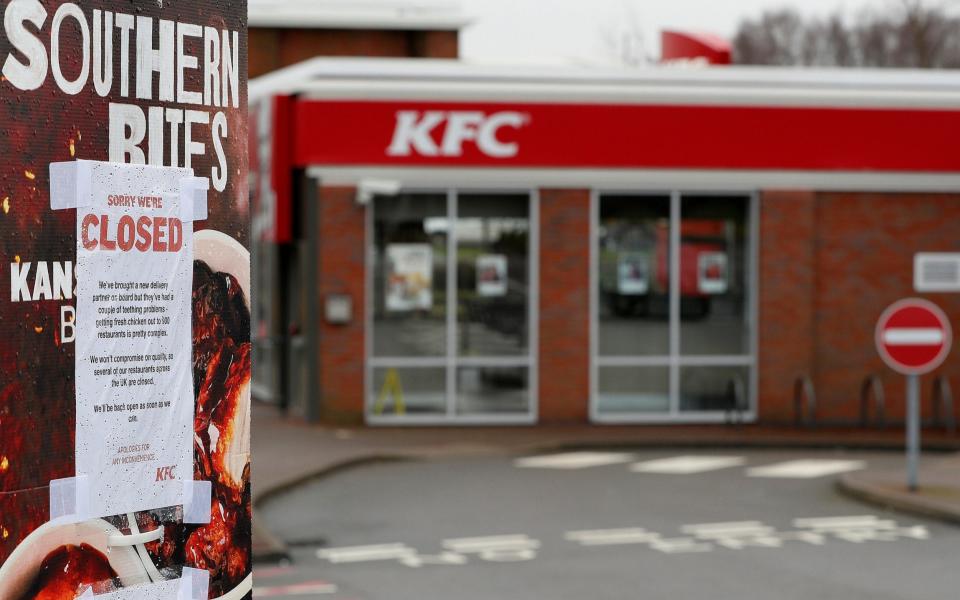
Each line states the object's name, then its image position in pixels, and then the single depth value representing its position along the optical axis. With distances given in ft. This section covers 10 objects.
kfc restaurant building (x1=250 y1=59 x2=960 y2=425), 59.98
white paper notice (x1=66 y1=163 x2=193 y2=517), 11.78
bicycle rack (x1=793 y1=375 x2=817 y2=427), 60.44
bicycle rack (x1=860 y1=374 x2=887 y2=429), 60.34
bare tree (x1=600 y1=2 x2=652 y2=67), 148.43
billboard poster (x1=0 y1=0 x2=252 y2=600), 11.29
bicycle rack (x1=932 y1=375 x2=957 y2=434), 59.62
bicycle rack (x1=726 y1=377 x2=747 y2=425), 60.23
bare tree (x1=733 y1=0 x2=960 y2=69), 207.10
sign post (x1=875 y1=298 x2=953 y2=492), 43.19
